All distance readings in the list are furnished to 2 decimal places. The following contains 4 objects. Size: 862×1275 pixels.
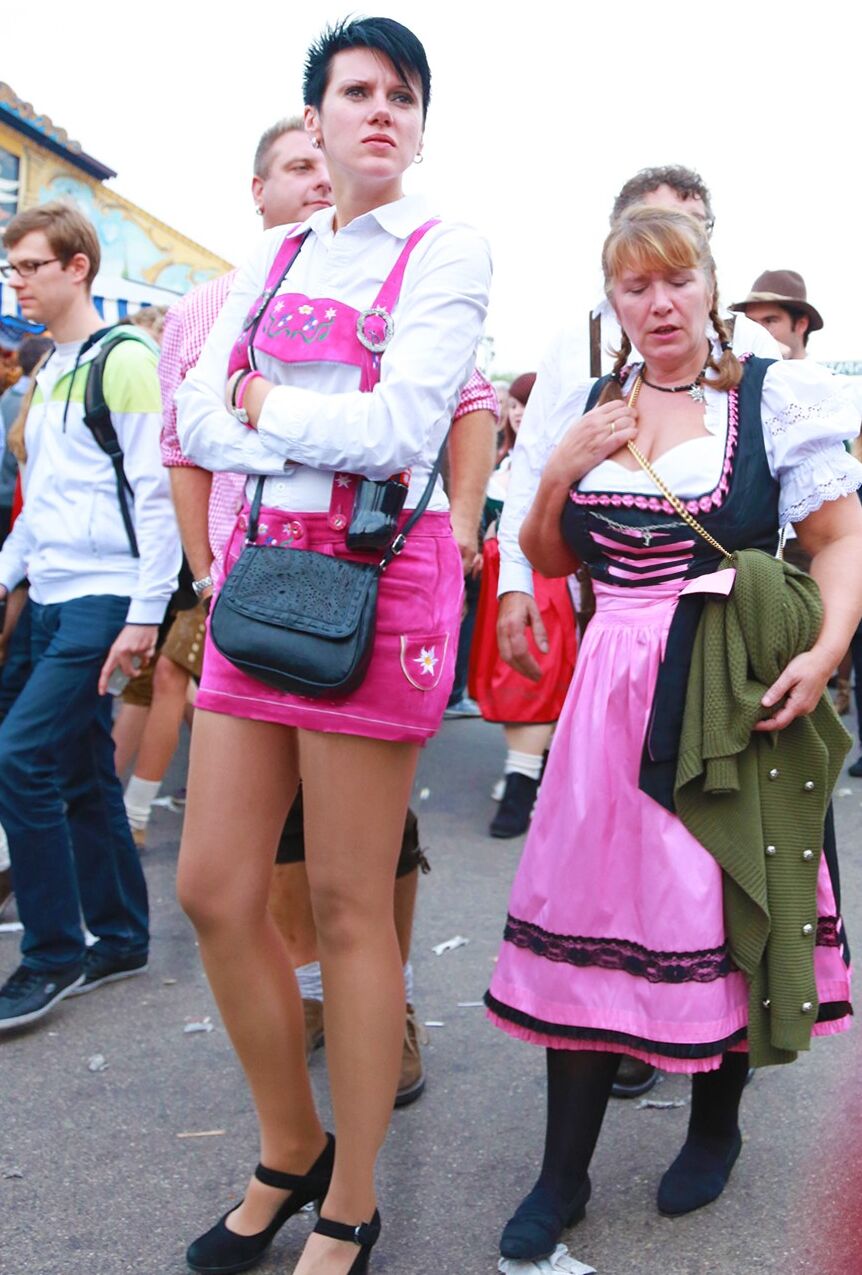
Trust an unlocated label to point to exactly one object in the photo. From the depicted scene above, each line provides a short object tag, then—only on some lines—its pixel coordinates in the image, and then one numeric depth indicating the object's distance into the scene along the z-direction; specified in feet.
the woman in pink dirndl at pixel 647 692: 7.95
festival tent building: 36.14
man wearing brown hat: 20.71
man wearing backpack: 11.88
